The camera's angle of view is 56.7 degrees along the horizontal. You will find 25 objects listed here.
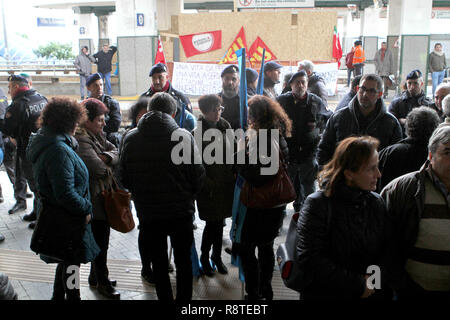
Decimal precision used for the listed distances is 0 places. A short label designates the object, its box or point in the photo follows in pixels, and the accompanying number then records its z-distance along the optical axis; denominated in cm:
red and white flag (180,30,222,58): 1034
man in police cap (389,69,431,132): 548
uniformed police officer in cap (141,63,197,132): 532
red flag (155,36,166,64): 729
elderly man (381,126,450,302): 234
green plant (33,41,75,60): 3553
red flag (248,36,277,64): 1005
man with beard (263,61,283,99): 578
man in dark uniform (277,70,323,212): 502
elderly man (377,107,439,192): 312
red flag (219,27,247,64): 949
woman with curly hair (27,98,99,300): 300
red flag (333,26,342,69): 1126
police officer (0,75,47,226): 541
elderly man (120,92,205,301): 311
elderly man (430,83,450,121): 486
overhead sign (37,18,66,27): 4510
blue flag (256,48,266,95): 414
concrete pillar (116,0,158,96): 1504
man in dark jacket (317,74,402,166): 405
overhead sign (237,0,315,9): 1205
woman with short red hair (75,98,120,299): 352
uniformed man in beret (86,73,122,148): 508
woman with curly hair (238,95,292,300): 328
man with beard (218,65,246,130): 504
